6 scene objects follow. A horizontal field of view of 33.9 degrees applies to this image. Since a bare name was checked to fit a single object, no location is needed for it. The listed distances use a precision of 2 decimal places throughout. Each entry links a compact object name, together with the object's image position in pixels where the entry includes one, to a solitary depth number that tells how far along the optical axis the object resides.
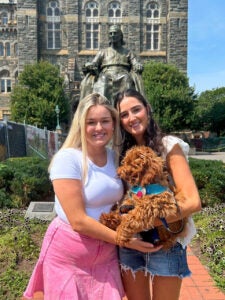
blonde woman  1.96
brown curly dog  1.87
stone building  42.44
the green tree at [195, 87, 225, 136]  44.78
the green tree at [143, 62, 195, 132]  35.62
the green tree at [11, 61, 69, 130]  36.19
